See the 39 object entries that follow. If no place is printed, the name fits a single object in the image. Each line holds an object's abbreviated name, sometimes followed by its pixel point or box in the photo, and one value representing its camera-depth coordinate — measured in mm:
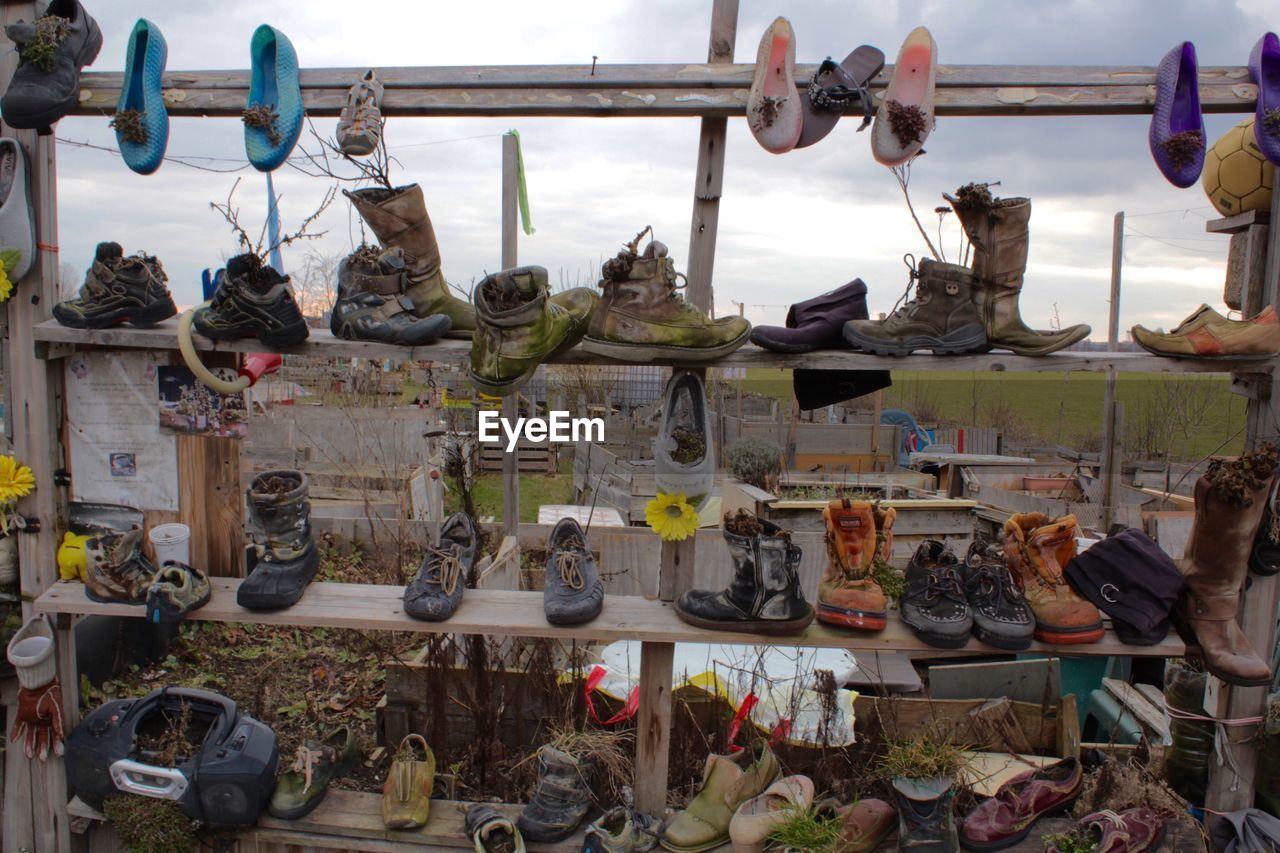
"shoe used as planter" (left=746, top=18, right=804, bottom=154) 2252
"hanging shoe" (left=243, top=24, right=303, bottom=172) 2377
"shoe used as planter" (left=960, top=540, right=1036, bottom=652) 2311
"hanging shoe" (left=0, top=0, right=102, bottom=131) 2363
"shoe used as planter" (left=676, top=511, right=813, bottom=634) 2359
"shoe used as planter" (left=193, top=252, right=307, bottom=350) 2334
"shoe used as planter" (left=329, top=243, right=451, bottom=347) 2299
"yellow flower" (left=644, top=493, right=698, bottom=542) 2396
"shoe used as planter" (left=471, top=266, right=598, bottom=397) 2135
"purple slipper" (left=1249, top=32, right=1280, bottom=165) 2244
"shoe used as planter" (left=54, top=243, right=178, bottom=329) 2426
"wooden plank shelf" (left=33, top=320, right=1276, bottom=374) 2295
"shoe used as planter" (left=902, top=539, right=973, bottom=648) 2314
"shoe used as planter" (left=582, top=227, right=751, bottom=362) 2287
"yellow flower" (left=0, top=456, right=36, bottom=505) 2594
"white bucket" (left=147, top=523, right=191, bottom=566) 2678
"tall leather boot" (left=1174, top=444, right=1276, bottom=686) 2311
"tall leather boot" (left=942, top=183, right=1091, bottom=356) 2332
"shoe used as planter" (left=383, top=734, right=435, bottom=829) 2619
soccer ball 2584
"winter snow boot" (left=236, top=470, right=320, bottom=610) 2443
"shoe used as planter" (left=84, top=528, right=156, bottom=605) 2514
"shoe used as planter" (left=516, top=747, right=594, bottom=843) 2574
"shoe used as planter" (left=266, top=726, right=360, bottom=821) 2639
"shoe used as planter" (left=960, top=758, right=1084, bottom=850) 2541
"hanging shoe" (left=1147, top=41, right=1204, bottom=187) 2246
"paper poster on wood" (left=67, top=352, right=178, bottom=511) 2676
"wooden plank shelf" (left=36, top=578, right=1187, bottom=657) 2375
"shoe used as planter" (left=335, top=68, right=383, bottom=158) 2297
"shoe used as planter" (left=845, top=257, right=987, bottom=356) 2305
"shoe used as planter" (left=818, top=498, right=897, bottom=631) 2352
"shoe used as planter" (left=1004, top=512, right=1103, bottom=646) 2371
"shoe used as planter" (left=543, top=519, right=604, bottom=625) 2393
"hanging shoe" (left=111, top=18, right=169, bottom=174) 2395
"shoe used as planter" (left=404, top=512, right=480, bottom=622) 2422
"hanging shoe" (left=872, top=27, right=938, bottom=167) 2256
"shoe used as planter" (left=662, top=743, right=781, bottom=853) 2480
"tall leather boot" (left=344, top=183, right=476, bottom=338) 2424
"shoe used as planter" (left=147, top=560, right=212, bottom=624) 2453
